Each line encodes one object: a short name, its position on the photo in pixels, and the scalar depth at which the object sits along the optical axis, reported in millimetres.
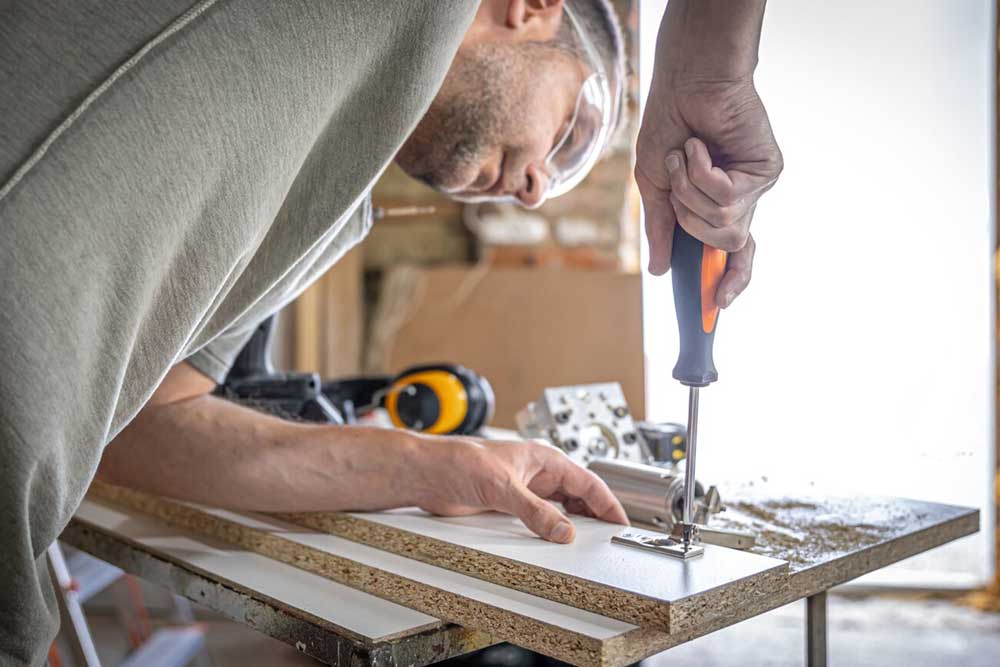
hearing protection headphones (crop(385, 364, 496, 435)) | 1488
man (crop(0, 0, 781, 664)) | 607
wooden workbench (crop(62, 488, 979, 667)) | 762
